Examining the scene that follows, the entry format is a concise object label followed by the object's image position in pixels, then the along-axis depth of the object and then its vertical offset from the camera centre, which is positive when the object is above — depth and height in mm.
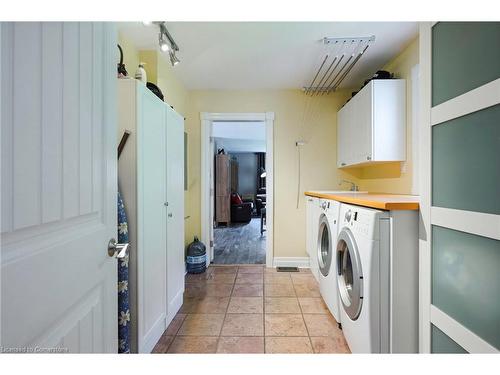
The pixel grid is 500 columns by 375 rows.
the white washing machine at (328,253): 1866 -613
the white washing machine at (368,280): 1234 -522
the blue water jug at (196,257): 3020 -940
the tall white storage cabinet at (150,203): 1371 -126
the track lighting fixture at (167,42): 1771 +1170
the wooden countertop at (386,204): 1160 -103
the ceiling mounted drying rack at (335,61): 2107 +1274
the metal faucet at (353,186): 3183 -23
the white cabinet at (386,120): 2223 +601
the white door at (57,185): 477 -5
